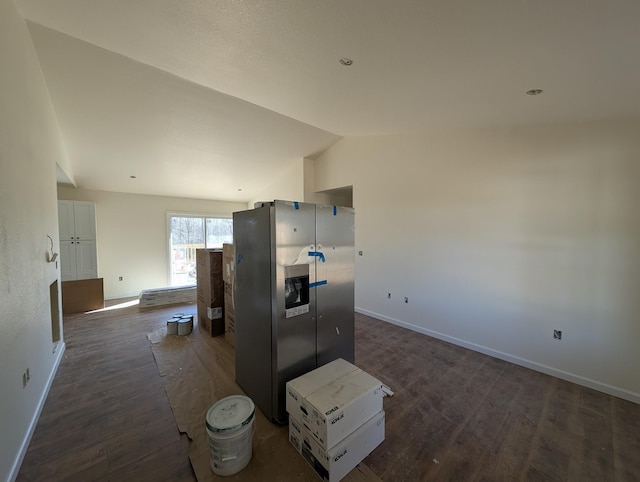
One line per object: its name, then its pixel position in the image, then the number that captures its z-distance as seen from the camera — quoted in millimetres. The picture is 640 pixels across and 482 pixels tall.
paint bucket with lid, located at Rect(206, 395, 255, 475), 1489
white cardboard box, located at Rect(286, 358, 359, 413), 1650
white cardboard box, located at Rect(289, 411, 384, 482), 1460
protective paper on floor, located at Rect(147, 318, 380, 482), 1565
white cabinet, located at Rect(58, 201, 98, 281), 4758
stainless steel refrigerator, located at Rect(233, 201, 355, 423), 1912
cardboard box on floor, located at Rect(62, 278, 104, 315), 4588
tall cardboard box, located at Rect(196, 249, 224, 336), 3658
